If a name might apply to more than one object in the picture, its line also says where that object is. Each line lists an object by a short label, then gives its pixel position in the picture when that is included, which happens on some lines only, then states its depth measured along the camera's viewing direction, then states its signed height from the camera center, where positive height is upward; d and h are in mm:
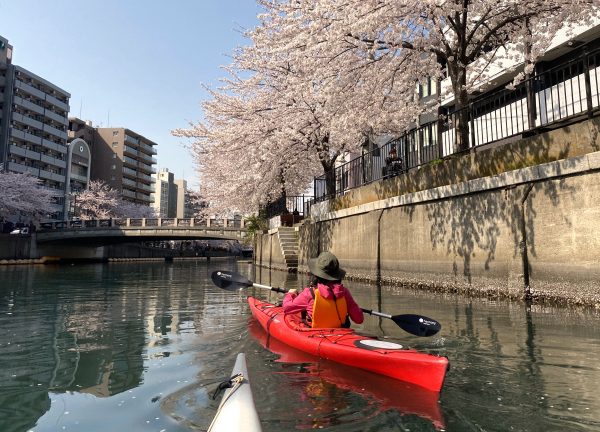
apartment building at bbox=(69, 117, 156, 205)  75125 +17758
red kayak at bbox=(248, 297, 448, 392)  3527 -938
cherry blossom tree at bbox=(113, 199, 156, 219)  63350 +6652
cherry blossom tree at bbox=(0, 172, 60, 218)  35719 +4925
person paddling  4855 -512
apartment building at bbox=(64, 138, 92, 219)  61594 +12752
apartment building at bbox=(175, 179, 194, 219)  123188 +13740
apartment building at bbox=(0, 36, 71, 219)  53438 +16999
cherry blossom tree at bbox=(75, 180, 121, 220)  59594 +6803
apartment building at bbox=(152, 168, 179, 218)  113125 +15999
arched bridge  36781 +2017
